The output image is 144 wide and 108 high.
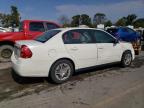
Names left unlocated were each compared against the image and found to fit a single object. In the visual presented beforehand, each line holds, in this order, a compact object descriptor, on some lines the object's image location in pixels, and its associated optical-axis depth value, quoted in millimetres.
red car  4883
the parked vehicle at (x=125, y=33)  8335
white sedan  2868
